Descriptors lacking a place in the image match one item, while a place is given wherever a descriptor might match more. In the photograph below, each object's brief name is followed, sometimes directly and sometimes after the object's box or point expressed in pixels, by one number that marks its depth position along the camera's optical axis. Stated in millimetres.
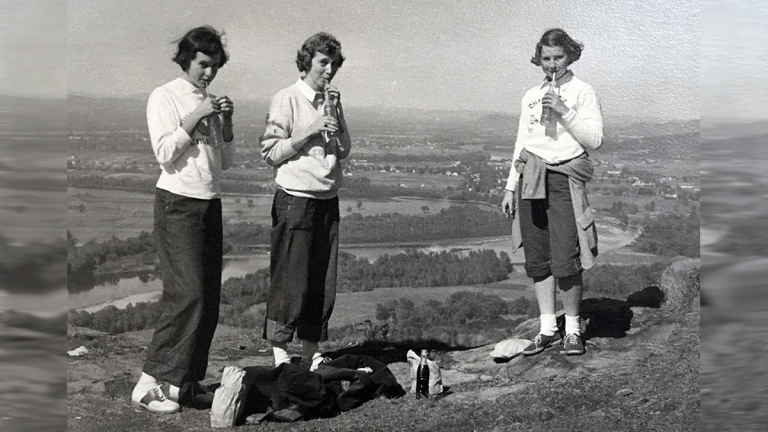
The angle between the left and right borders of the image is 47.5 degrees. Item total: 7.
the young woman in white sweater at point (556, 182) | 5500
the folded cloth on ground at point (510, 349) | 5582
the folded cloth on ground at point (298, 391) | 5086
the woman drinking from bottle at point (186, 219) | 5070
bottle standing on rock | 5363
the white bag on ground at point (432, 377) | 5340
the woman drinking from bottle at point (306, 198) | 5246
